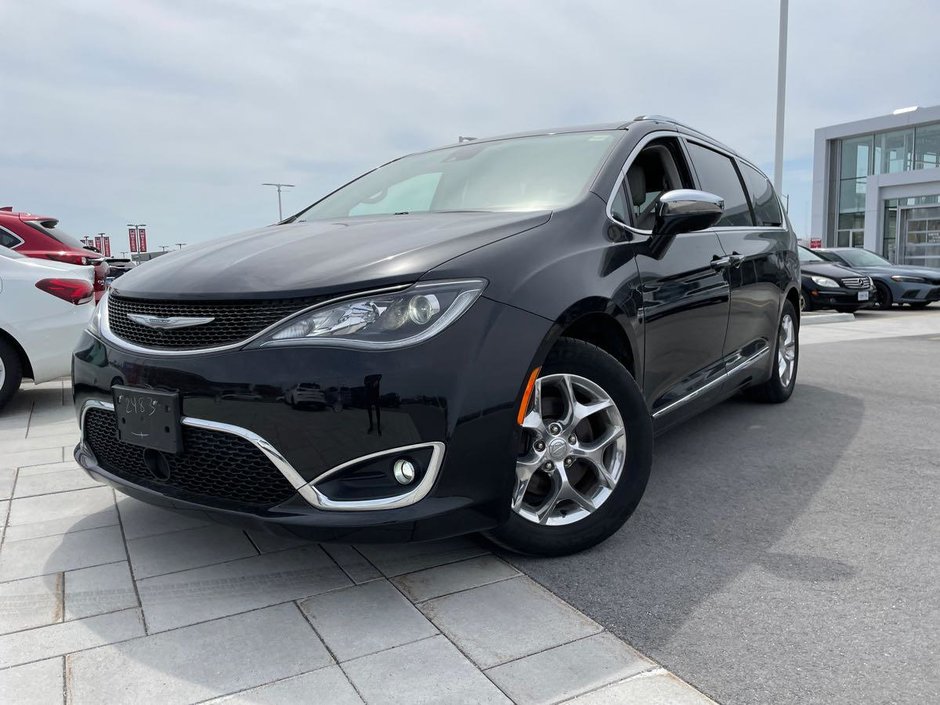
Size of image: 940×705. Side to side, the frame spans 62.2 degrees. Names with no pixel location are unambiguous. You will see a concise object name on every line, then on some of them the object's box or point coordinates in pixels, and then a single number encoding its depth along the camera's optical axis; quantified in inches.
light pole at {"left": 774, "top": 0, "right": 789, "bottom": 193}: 607.5
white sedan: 202.5
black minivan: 84.6
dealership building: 1058.7
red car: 362.0
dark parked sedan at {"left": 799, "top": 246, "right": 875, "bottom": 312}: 508.1
